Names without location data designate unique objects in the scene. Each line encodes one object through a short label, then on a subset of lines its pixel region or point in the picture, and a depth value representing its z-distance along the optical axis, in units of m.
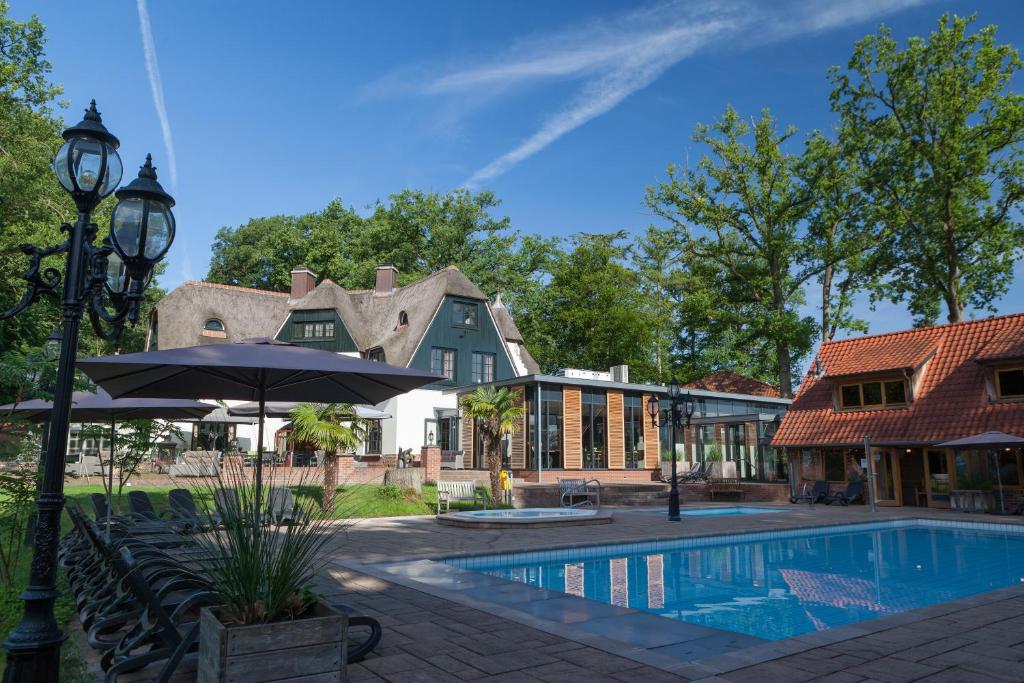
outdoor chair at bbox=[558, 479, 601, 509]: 19.09
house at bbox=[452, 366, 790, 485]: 24.50
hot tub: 13.61
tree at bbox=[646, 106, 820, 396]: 34.69
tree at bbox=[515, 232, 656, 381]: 37.03
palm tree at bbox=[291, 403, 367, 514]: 15.12
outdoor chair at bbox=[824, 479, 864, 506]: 21.44
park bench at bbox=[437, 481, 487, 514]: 16.22
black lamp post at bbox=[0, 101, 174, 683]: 3.71
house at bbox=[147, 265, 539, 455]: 30.59
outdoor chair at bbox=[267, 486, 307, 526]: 3.60
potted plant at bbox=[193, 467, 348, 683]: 3.26
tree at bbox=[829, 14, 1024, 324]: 28.64
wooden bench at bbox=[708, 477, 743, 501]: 23.80
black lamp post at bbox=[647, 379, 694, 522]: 15.69
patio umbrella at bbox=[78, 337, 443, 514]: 4.56
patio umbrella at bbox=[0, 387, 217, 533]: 8.23
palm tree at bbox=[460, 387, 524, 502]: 17.53
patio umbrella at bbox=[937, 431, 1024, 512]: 17.55
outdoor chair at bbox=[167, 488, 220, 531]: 9.33
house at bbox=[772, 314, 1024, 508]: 19.56
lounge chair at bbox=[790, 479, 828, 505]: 22.08
